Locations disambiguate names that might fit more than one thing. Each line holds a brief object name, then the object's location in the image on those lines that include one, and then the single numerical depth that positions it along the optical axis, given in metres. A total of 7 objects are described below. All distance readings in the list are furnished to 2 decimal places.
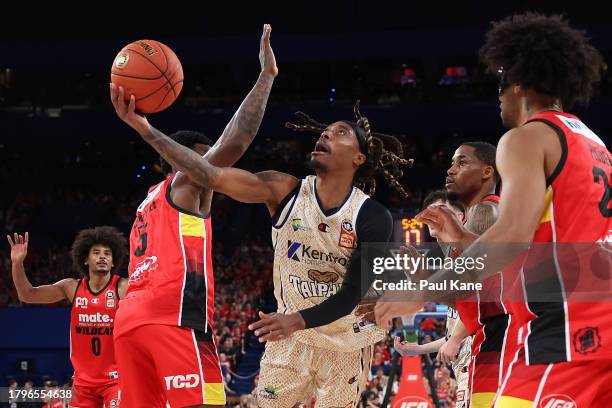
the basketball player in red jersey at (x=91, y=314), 7.35
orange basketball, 4.56
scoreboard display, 12.92
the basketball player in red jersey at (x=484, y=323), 4.43
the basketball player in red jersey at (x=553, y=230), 2.80
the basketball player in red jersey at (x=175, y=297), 4.57
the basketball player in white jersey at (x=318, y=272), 4.86
